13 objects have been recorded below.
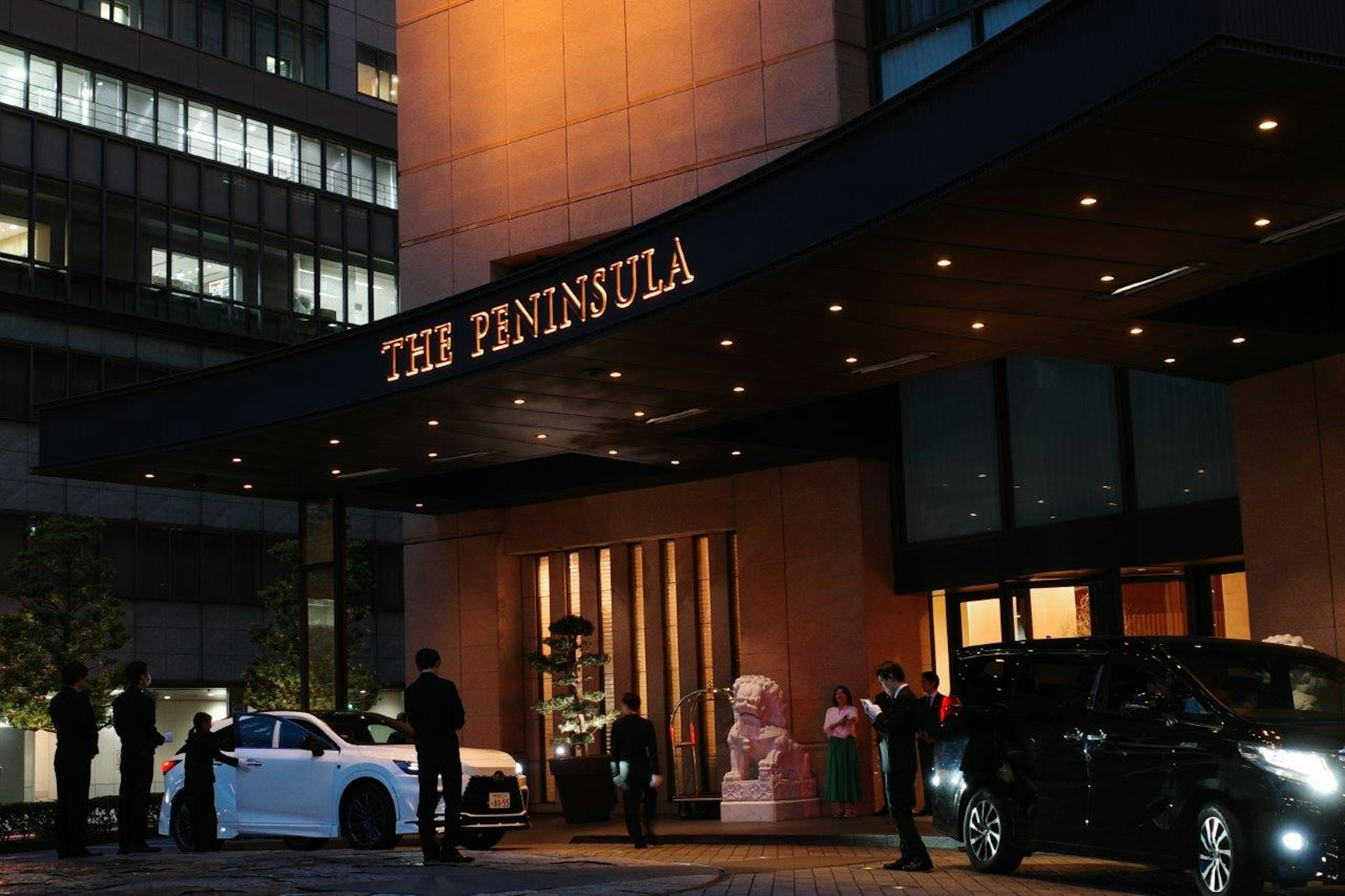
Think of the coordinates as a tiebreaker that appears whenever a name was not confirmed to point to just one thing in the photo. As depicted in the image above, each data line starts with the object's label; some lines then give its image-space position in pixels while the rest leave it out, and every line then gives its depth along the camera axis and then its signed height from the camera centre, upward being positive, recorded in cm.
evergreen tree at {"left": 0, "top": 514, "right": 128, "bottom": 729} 3475 +161
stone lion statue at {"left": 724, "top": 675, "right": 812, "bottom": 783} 2417 -91
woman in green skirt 2362 -113
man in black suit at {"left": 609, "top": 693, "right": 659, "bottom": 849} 1948 -91
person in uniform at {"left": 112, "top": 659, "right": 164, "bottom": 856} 1670 -55
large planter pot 2591 -163
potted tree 2716 -31
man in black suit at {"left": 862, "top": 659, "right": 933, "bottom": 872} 1511 -82
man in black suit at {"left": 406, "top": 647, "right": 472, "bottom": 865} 1398 -49
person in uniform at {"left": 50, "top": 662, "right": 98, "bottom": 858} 1595 -56
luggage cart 2589 -160
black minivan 1177 -74
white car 1844 -108
